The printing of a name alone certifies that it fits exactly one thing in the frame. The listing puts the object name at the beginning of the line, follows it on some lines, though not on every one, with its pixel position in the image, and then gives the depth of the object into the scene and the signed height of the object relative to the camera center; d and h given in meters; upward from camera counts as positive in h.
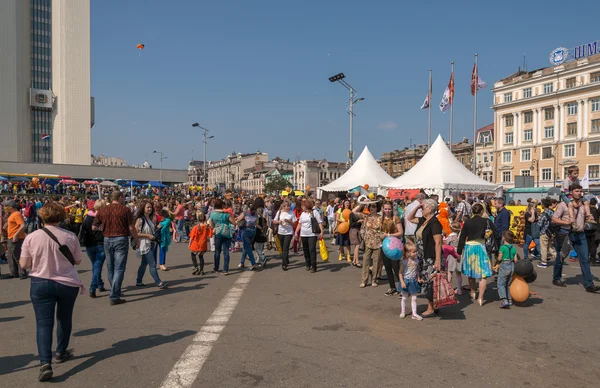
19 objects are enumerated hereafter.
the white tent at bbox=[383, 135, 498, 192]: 21.11 +0.88
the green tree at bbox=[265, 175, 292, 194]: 105.94 +1.95
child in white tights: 6.36 -1.27
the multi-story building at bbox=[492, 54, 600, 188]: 53.12 +9.56
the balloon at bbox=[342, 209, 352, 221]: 12.12 -0.59
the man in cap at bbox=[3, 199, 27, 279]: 9.74 -0.89
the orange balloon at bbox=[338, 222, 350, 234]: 11.81 -0.92
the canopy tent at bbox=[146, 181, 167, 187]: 46.33 +0.97
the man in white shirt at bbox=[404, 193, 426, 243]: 10.06 -0.81
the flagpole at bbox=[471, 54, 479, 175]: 33.16 +8.85
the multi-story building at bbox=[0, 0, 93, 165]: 81.69 +21.28
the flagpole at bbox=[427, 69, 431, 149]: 36.09 +5.04
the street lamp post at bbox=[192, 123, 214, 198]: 49.16 +7.56
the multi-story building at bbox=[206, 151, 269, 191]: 140.50 +8.99
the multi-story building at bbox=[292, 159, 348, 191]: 115.00 +5.59
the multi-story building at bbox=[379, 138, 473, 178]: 74.06 +6.93
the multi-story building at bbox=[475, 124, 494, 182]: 68.12 +6.29
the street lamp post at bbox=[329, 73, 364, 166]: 32.09 +7.13
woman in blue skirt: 7.15 -0.94
